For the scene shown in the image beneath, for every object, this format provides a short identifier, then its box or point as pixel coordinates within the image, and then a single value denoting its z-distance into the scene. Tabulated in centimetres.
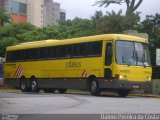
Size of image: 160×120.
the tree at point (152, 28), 2976
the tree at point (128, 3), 4036
